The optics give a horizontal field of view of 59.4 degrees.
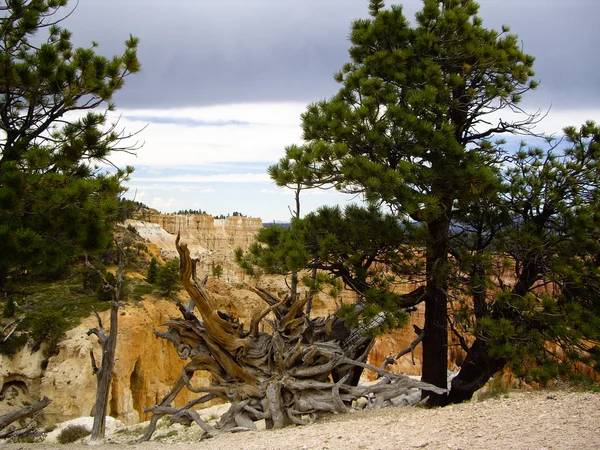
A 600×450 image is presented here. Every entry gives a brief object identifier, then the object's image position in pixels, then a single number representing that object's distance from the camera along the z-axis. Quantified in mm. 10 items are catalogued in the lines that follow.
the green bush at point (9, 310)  21062
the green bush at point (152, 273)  30669
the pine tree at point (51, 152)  6258
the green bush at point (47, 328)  22375
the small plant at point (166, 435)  12250
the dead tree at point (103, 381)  13336
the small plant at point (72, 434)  15719
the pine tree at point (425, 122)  7773
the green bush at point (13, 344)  21703
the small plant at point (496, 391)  8352
